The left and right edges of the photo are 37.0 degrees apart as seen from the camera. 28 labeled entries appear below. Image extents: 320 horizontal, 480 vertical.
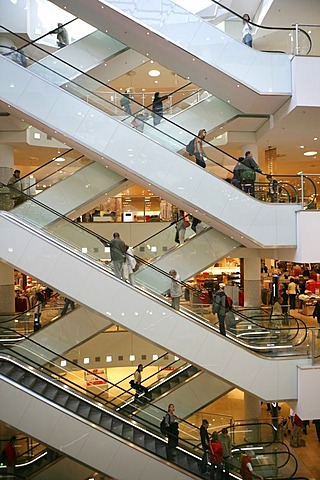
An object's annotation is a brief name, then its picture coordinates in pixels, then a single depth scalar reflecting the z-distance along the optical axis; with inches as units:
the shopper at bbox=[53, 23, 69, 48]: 469.7
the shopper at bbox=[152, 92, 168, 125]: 393.4
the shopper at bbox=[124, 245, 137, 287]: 366.0
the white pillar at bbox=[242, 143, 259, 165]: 517.9
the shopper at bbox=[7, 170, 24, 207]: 376.2
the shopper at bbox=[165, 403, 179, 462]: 366.3
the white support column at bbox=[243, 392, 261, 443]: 520.1
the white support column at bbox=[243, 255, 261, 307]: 549.3
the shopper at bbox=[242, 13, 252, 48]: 390.0
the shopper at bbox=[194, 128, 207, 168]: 379.6
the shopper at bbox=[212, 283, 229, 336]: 378.9
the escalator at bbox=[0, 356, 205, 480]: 344.2
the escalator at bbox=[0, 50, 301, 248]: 366.9
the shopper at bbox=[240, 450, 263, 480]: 374.6
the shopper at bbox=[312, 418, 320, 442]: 486.2
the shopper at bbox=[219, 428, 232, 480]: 370.9
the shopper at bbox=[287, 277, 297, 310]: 708.0
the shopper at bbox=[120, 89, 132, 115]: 385.1
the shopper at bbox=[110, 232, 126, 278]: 363.9
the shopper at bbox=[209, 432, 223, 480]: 365.4
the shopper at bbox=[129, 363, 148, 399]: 417.5
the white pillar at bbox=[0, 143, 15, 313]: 521.7
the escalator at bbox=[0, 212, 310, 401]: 351.9
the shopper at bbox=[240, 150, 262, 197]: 376.8
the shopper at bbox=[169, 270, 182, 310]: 370.0
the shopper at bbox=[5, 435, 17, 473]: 382.0
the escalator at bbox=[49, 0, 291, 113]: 369.1
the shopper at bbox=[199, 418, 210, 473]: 366.3
